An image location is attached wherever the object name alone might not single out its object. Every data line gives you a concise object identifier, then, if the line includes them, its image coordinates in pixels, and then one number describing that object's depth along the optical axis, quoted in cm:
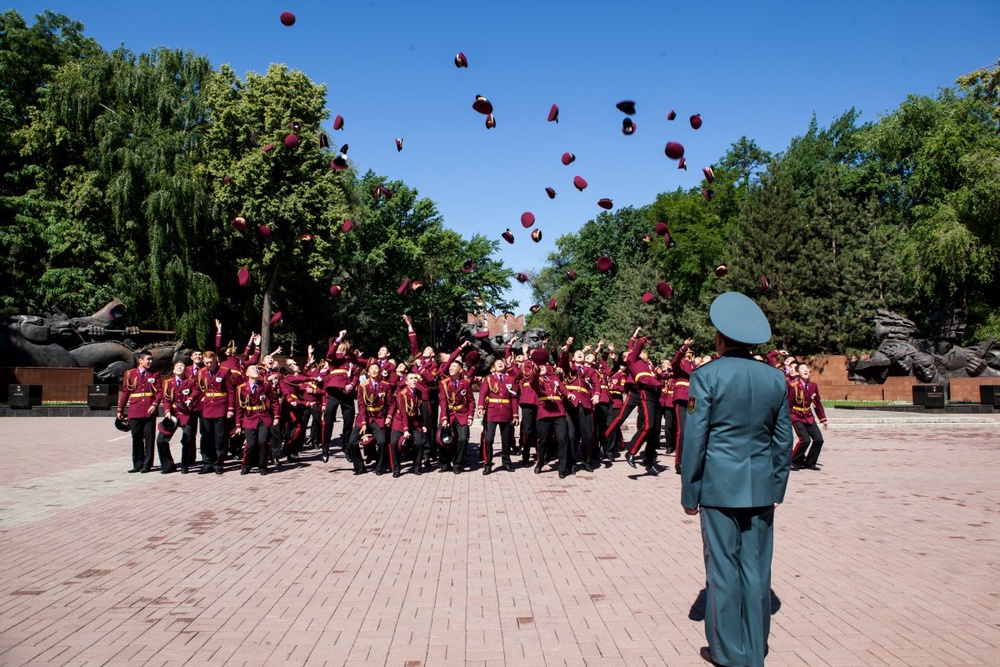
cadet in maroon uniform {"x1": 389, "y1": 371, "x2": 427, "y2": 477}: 1238
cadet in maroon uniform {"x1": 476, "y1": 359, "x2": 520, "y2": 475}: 1293
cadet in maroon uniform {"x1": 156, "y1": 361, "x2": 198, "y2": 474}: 1280
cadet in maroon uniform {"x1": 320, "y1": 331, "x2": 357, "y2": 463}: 1430
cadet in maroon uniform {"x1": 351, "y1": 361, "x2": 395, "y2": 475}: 1231
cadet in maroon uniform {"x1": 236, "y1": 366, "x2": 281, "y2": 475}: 1235
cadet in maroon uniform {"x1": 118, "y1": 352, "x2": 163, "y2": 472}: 1273
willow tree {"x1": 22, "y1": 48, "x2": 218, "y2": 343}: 3322
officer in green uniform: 436
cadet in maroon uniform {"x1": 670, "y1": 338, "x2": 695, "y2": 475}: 1224
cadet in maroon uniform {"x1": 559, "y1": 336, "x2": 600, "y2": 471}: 1315
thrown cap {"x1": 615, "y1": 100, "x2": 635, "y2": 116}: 1301
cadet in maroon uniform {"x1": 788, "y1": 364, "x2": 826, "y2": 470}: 1266
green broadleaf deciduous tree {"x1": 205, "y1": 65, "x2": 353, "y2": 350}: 3519
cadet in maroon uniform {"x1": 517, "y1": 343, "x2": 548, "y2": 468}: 1260
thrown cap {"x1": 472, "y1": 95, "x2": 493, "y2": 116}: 1315
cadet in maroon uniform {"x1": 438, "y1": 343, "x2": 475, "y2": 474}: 1284
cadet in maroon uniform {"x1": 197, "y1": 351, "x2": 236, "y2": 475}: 1264
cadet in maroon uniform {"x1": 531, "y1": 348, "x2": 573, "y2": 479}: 1235
